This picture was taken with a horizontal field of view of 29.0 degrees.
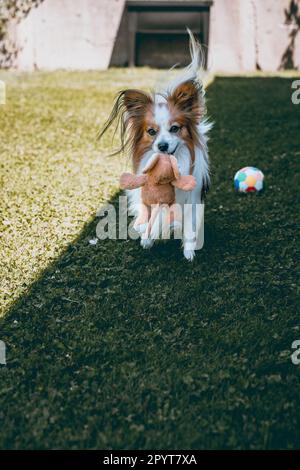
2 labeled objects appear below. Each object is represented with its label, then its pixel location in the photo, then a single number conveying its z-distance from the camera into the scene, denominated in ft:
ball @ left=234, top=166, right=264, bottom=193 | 16.78
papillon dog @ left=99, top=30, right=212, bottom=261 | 11.70
